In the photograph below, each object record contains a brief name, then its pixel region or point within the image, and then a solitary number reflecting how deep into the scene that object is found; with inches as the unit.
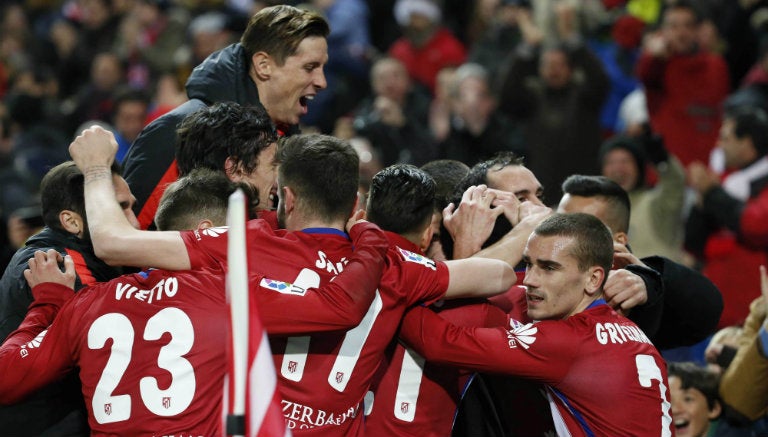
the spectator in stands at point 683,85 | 768.9
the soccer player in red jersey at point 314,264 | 306.7
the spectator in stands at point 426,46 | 940.6
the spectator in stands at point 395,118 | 778.2
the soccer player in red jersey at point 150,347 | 296.4
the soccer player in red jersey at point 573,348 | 322.0
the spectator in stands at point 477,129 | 735.7
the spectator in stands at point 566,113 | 762.2
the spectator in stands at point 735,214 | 633.0
